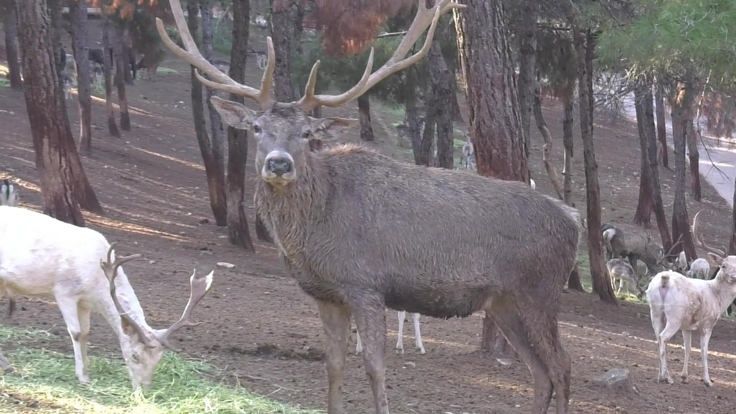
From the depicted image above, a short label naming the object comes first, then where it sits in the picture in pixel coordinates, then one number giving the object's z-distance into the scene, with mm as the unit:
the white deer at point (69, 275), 7203
